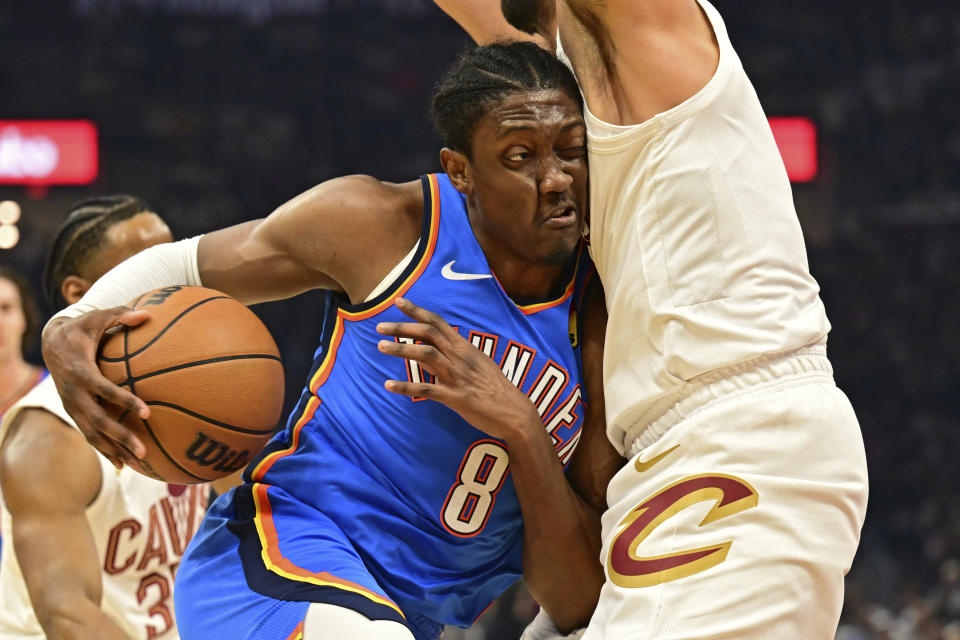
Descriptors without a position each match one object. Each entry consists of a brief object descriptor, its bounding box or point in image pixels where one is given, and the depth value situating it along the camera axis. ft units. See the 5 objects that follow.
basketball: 15.79
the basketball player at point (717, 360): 14.33
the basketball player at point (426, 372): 15.78
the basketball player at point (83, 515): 21.08
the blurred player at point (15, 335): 27.81
